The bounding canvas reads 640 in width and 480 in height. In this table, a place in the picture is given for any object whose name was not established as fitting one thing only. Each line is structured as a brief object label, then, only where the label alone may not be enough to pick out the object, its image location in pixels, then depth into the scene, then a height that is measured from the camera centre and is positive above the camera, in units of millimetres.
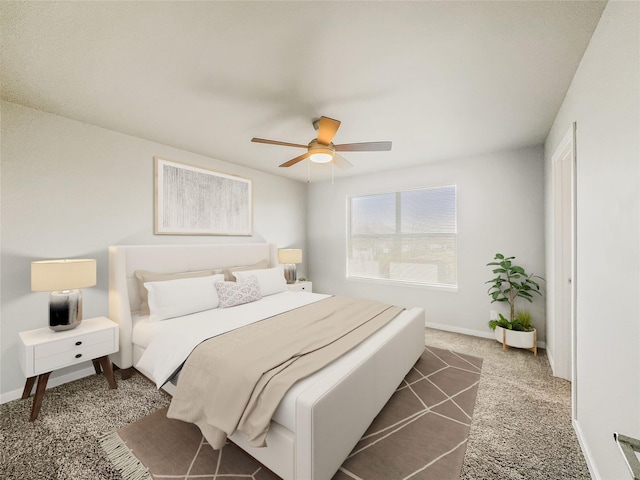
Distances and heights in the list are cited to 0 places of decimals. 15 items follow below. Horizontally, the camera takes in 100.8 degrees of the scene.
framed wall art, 3258 +525
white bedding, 1959 -763
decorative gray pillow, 2955 -613
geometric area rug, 1543 -1360
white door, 2559 -278
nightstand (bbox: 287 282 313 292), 4204 -783
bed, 1333 -929
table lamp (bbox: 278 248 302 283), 4418 -346
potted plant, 3139 -762
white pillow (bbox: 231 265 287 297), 3394 -539
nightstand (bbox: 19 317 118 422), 2034 -911
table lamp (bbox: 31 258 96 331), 2105 -369
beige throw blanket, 1454 -787
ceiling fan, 2261 +869
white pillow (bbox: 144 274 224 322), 2551 -587
